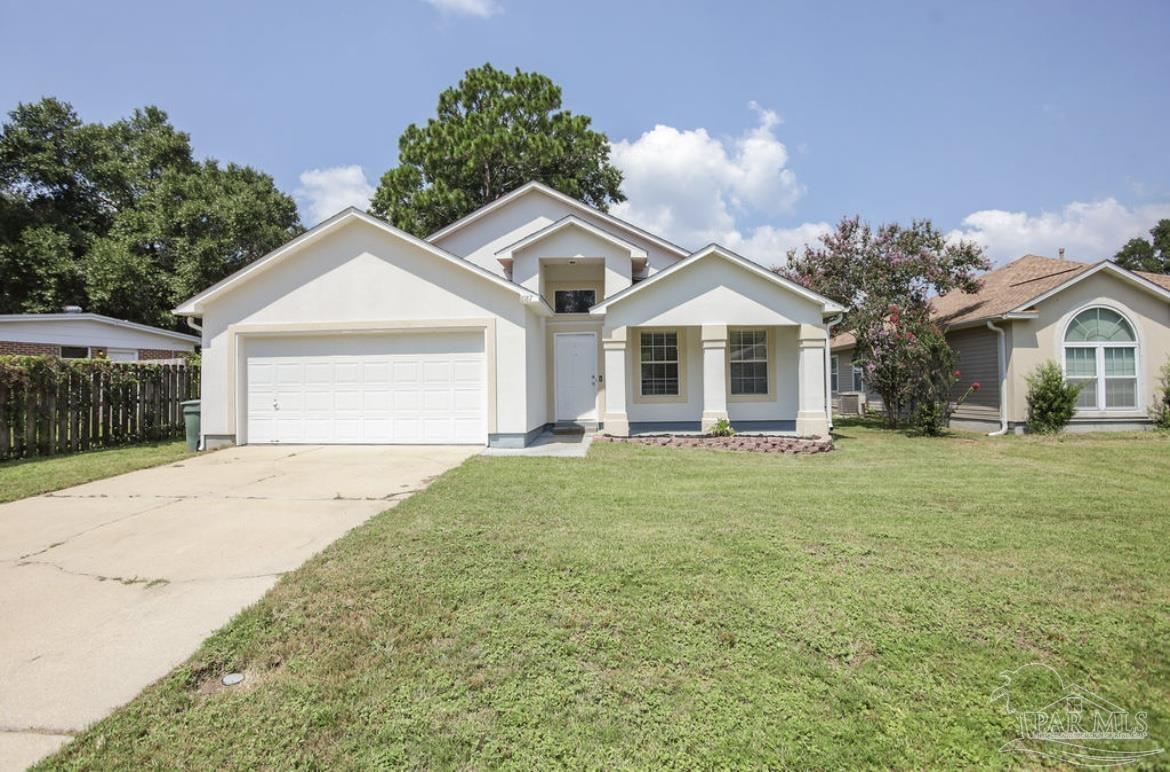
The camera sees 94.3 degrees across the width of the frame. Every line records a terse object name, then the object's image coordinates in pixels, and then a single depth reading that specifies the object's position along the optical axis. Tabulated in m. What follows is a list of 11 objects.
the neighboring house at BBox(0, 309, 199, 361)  16.62
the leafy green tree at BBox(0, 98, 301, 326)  24.88
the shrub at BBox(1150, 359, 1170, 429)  14.20
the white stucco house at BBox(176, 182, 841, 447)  11.37
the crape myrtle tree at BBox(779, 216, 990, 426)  14.53
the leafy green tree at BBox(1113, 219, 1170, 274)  46.97
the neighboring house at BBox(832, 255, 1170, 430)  14.23
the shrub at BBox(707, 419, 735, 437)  13.12
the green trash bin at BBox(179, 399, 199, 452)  11.51
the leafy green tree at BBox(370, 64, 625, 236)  25.83
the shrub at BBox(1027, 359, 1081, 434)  13.88
